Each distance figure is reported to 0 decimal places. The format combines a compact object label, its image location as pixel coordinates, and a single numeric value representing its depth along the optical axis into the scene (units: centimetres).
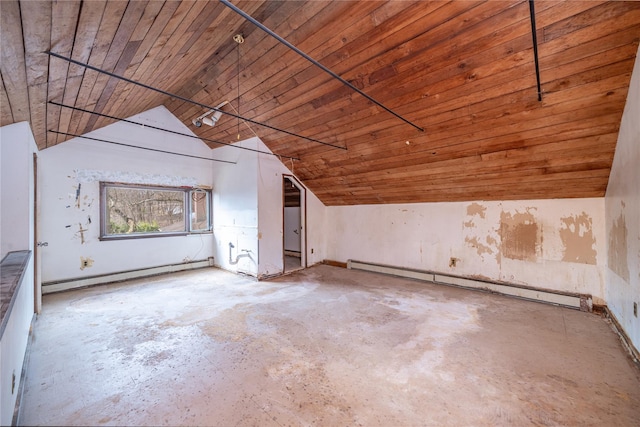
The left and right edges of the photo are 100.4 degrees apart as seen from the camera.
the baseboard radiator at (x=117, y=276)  434
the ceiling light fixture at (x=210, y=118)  463
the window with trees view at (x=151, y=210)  500
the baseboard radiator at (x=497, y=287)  359
